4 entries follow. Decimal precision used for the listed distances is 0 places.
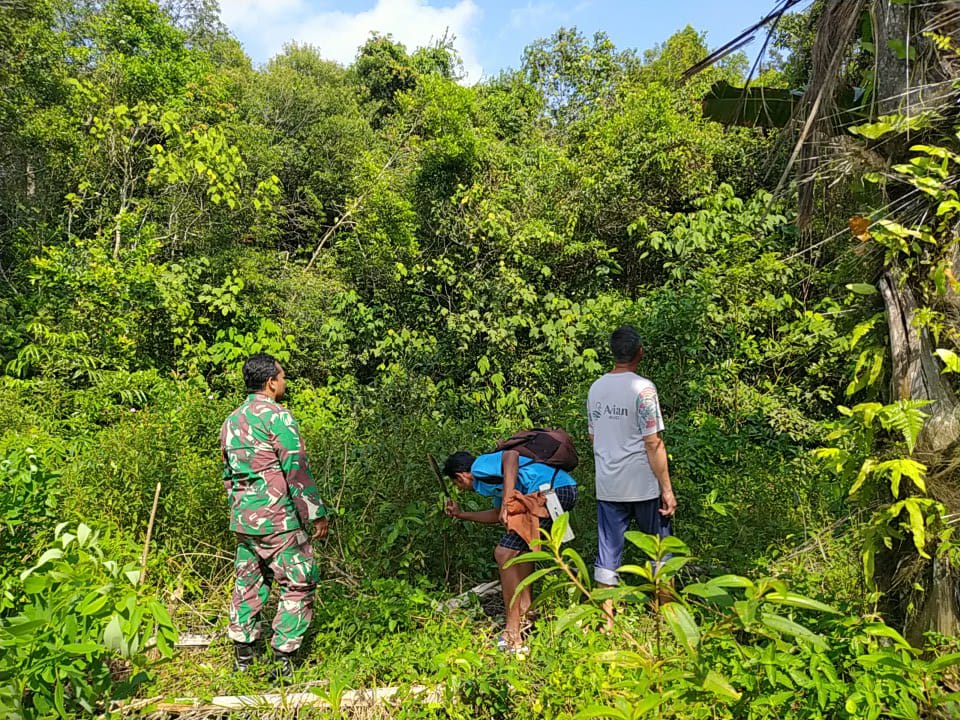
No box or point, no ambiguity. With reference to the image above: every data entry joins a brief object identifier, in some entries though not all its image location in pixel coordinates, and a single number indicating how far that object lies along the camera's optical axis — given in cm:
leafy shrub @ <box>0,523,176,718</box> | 200
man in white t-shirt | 341
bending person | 354
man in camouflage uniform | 345
